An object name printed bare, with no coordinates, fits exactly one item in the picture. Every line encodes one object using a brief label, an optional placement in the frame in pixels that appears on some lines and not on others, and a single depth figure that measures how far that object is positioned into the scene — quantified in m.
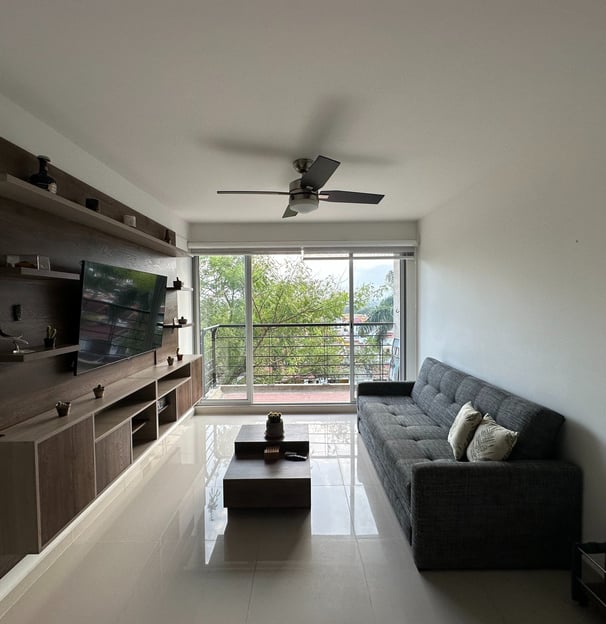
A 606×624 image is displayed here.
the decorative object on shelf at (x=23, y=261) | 1.72
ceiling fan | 2.29
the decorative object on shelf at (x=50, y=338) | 1.99
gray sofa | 1.92
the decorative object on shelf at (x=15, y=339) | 1.76
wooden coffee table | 2.42
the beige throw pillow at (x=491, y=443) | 2.05
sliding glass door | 4.83
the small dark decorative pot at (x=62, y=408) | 1.96
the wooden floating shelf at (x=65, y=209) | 1.63
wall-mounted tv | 2.31
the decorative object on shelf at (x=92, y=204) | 2.30
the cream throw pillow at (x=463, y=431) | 2.32
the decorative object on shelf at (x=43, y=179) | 1.87
